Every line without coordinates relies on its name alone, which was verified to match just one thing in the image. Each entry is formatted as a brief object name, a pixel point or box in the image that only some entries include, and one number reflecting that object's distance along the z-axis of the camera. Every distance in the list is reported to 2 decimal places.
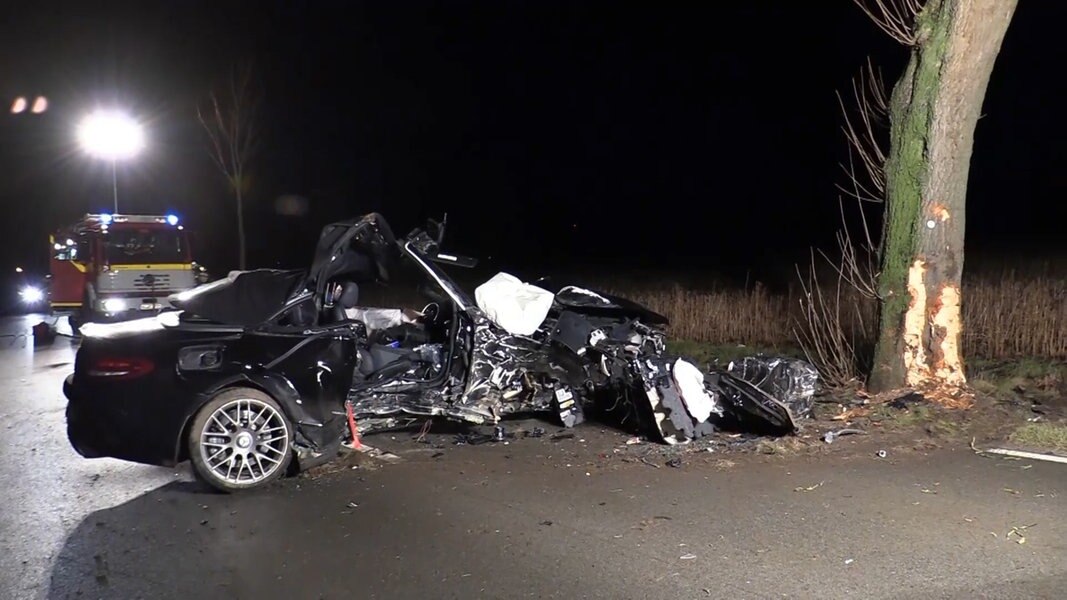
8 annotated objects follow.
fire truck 17.98
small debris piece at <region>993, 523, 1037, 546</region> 4.68
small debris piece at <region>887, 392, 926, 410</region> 7.45
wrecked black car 5.95
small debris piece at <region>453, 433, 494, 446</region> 7.53
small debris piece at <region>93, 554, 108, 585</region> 4.54
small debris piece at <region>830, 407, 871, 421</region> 7.48
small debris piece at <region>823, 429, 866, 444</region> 6.90
